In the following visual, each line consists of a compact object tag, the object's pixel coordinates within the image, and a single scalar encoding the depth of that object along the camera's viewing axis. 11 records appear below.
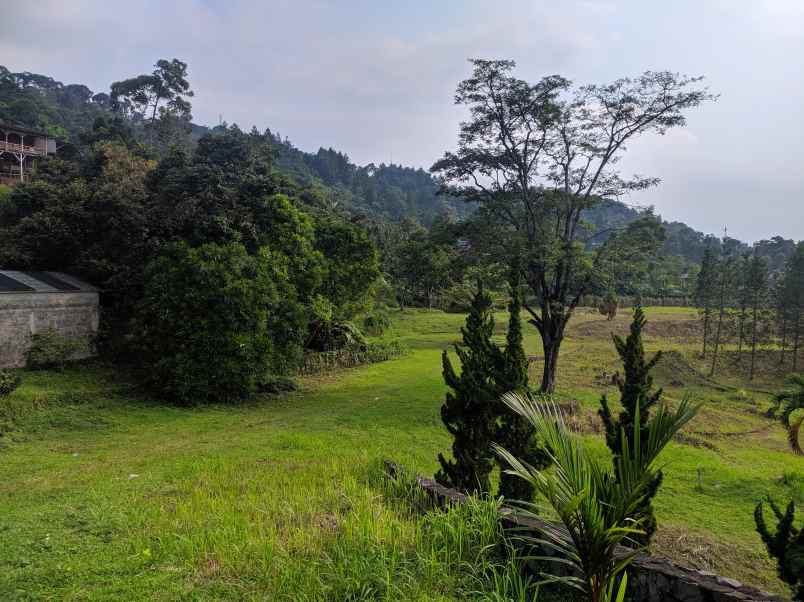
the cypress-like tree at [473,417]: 6.58
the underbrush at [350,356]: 19.28
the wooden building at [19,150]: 33.91
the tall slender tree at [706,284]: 29.03
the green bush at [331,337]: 20.77
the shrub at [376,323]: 27.59
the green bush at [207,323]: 13.67
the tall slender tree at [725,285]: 28.12
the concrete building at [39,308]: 14.23
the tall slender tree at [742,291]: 27.22
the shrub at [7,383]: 11.38
